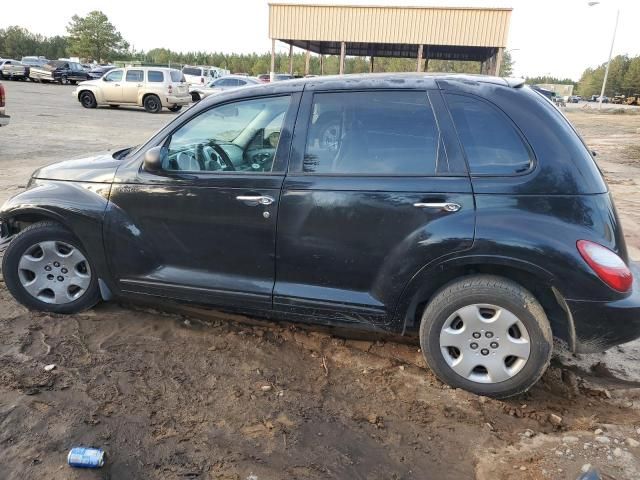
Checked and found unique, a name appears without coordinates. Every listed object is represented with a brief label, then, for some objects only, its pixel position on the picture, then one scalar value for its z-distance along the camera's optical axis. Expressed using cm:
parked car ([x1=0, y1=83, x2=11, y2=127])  1034
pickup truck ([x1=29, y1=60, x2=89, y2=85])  3800
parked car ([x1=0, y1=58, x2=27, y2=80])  3784
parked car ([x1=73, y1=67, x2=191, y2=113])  2214
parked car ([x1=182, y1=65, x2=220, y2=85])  3251
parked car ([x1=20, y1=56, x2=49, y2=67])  3920
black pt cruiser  283
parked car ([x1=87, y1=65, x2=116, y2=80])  3788
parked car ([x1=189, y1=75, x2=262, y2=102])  2231
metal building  2700
